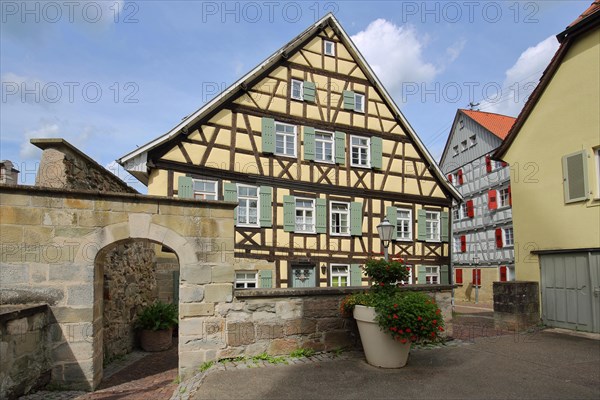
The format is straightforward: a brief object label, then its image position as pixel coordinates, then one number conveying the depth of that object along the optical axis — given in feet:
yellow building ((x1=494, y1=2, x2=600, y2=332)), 28.48
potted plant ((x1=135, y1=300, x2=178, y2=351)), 27.96
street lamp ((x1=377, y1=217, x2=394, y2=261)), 25.55
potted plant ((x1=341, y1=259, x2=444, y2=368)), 16.96
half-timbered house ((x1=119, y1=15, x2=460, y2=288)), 39.50
